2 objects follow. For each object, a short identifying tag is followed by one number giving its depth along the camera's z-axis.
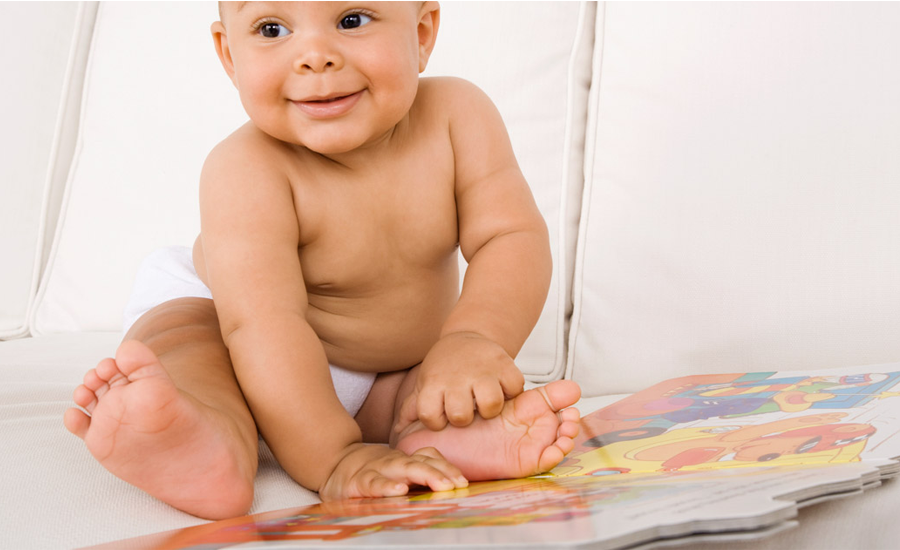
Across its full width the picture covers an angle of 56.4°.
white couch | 0.93
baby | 0.63
